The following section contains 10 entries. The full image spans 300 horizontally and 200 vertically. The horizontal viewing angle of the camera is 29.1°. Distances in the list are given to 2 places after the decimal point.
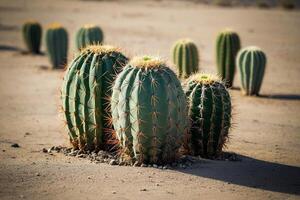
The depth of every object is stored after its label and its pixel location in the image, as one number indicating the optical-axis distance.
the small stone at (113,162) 7.85
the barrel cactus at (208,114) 8.37
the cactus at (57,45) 18.73
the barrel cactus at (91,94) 8.29
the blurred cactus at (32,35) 21.70
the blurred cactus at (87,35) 17.39
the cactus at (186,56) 14.89
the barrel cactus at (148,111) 7.45
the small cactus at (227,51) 15.58
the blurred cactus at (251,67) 14.38
